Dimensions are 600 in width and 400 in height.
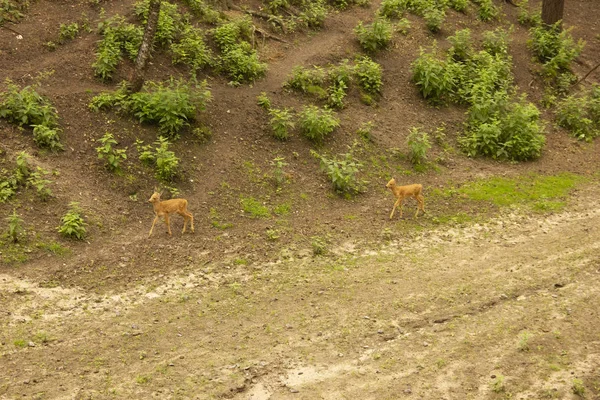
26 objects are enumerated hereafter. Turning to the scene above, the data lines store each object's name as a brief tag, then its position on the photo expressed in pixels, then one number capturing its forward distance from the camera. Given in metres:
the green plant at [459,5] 23.64
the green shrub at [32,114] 13.83
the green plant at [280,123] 15.81
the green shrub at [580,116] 19.09
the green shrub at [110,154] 13.73
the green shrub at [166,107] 14.89
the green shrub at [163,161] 13.87
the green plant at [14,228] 11.61
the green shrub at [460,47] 20.47
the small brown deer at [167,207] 12.53
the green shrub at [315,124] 16.03
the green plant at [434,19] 21.92
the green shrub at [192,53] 17.06
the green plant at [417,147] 16.17
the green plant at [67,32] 17.02
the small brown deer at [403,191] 13.91
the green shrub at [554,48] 21.86
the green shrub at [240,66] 17.41
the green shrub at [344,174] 14.81
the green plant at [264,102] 16.62
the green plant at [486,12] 23.84
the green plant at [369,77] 18.56
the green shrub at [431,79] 18.88
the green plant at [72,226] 12.03
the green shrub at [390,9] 22.34
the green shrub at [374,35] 20.16
